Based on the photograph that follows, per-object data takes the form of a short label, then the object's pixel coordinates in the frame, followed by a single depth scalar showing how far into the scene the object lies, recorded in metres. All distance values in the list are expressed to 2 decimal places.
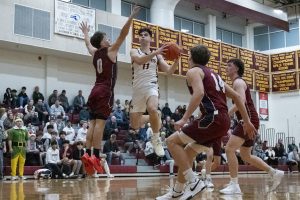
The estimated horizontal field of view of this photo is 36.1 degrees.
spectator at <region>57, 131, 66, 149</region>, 14.72
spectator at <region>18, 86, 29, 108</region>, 16.83
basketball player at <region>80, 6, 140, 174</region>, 6.47
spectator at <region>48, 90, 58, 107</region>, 17.89
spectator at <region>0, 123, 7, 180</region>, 12.84
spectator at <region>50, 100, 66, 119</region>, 16.95
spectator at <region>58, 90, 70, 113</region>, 18.23
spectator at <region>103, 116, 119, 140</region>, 17.11
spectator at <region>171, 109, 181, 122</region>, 20.38
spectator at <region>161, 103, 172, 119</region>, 21.00
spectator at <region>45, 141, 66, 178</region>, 13.70
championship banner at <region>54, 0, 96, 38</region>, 18.22
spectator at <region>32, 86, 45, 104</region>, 17.58
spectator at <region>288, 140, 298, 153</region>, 23.11
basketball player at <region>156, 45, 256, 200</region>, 4.81
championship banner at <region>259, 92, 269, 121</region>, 27.17
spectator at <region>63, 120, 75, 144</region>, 15.55
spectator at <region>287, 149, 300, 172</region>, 22.38
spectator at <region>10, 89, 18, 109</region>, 16.68
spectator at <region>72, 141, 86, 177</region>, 14.10
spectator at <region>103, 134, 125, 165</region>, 15.92
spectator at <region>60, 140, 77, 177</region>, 14.00
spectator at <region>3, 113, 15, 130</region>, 14.00
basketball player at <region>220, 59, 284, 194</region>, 6.79
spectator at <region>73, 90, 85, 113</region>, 18.75
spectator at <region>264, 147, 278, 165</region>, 22.03
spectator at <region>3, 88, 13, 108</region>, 16.67
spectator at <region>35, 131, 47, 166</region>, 14.31
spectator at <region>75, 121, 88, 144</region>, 15.43
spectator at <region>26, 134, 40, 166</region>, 14.20
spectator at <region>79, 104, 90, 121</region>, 17.69
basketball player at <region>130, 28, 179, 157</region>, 6.90
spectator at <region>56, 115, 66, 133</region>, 15.95
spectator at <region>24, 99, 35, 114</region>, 16.06
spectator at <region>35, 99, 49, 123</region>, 16.50
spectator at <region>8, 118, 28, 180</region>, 13.05
